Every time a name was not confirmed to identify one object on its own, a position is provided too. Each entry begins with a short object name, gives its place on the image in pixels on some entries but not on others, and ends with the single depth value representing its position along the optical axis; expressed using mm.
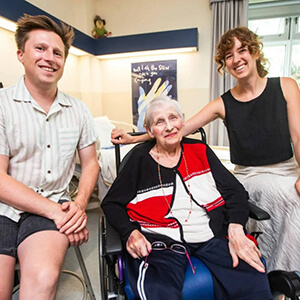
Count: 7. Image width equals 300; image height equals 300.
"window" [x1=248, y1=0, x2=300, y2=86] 3699
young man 926
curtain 3396
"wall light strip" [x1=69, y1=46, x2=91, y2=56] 3303
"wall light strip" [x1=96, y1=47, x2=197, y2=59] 3553
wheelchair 909
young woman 1305
